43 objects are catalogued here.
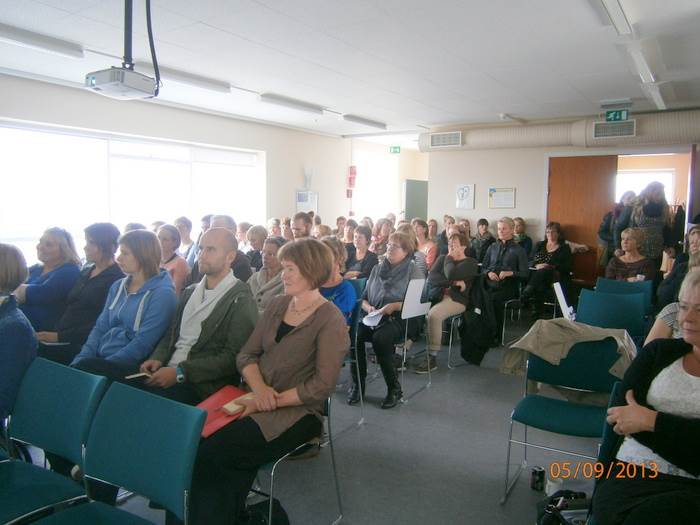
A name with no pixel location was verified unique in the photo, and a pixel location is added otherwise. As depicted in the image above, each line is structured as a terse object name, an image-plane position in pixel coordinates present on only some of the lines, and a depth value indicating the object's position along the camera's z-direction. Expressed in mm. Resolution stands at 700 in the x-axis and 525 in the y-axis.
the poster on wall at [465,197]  9141
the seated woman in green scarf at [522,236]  8156
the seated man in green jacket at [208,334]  2488
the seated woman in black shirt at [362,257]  5125
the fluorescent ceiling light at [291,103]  6678
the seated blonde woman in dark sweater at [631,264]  5164
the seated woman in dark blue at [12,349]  2146
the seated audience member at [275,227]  7277
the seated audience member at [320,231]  6469
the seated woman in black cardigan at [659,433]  1622
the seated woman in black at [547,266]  6922
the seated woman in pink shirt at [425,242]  6135
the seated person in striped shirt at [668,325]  2670
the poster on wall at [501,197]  8750
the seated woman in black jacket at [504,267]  5871
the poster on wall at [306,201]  9841
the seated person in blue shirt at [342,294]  3488
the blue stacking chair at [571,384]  2471
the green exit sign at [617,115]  6895
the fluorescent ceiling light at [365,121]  8144
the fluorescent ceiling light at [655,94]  5602
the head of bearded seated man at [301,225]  5730
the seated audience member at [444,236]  8016
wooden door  8031
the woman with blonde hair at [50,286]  3443
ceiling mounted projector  2998
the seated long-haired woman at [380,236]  5987
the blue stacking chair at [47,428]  1747
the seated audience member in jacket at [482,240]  7977
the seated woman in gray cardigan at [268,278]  3518
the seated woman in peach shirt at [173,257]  4031
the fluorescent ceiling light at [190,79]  5343
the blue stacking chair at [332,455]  2190
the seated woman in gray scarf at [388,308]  3924
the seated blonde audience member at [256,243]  5383
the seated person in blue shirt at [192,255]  5330
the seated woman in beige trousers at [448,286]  4762
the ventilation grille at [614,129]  7149
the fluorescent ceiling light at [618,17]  3402
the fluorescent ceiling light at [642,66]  4379
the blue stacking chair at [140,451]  1596
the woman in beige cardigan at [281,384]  1954
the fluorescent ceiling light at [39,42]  4246
